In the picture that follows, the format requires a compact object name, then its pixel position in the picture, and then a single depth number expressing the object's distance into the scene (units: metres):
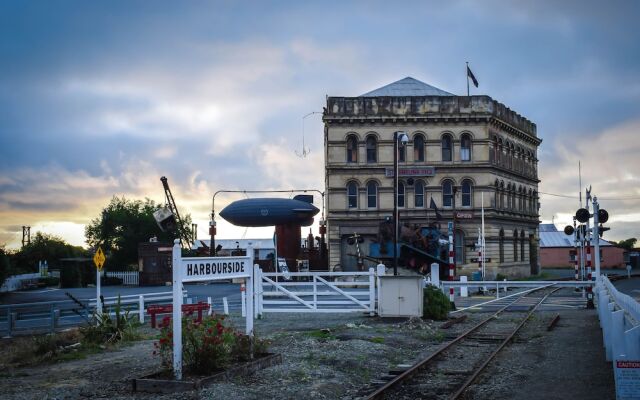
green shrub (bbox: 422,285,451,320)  21.72
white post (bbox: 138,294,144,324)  23.78
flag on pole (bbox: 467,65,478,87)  53.96
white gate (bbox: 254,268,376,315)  22.17
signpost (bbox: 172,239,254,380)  10.92
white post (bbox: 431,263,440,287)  23.75
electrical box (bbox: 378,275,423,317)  21.33
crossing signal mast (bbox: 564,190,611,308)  23.42
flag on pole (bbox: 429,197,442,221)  47.37
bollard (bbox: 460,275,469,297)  35.28
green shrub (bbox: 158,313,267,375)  11.58
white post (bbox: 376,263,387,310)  22.53
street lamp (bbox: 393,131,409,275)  26.02
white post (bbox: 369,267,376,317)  22.22
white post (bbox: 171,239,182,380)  10.87
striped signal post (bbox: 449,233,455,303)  27.91
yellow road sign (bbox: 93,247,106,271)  21.63
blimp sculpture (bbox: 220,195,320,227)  61.62
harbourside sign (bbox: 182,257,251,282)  11.21
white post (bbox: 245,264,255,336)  13.18
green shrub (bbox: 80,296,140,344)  17.45
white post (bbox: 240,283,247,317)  22.91
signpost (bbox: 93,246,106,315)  21.22
